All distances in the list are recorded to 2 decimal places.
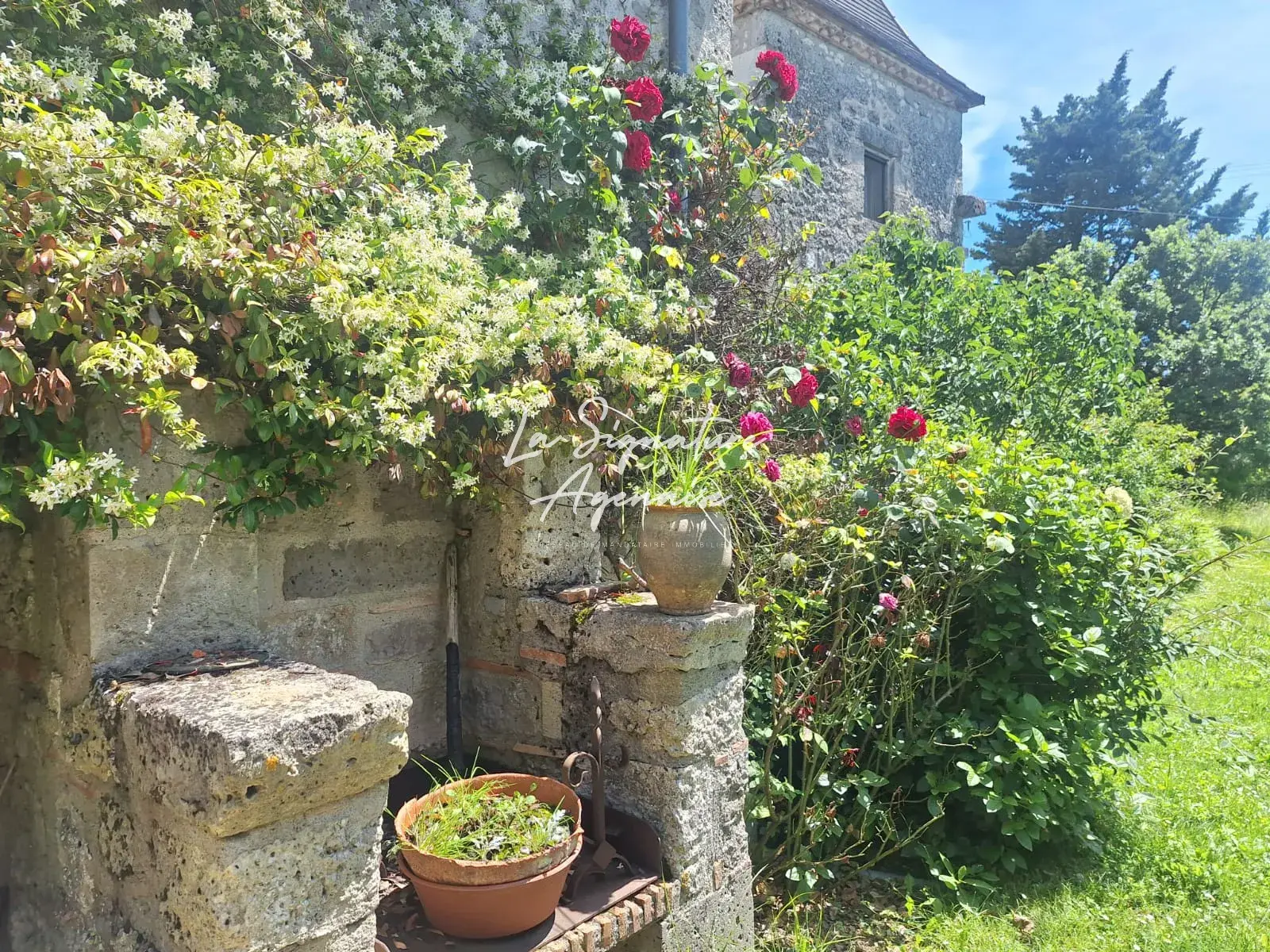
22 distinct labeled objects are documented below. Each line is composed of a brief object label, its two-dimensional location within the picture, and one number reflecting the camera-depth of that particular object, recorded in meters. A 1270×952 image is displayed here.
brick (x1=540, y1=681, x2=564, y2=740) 2.78
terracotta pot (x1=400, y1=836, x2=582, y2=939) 2.05
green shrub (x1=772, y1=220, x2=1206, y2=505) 4.96
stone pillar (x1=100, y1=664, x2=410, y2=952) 1.53
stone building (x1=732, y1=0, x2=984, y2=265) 7.95
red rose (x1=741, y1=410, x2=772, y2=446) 2.91
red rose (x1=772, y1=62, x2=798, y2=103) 4.06
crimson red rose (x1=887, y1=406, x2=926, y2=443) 3.08
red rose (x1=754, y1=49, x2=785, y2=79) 4.02
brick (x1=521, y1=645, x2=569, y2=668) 2.76
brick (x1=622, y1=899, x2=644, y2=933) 2.32
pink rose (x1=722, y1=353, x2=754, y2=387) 3.34
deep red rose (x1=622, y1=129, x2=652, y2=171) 3.61
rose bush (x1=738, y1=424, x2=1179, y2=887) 3.24
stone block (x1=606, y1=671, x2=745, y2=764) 2.51
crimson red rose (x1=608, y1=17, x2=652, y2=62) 3.49
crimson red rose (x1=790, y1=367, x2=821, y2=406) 3.31
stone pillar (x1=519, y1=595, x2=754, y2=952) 2.51
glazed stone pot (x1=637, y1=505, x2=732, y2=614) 2.50
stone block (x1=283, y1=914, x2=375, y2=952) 1.65
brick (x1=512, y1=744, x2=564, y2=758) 2.78
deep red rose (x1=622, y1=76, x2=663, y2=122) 3.51
